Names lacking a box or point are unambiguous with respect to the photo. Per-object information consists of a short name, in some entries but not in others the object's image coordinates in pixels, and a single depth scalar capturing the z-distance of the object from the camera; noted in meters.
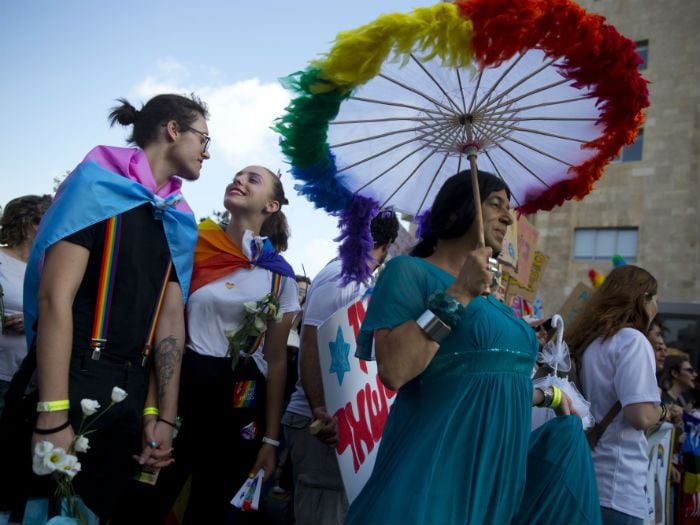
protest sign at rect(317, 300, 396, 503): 2.79
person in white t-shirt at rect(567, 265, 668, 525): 3.04
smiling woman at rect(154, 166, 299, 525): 2.86
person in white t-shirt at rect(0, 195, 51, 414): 3.75
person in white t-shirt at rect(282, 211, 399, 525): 3.02
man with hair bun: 2.06
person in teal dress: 1.87
